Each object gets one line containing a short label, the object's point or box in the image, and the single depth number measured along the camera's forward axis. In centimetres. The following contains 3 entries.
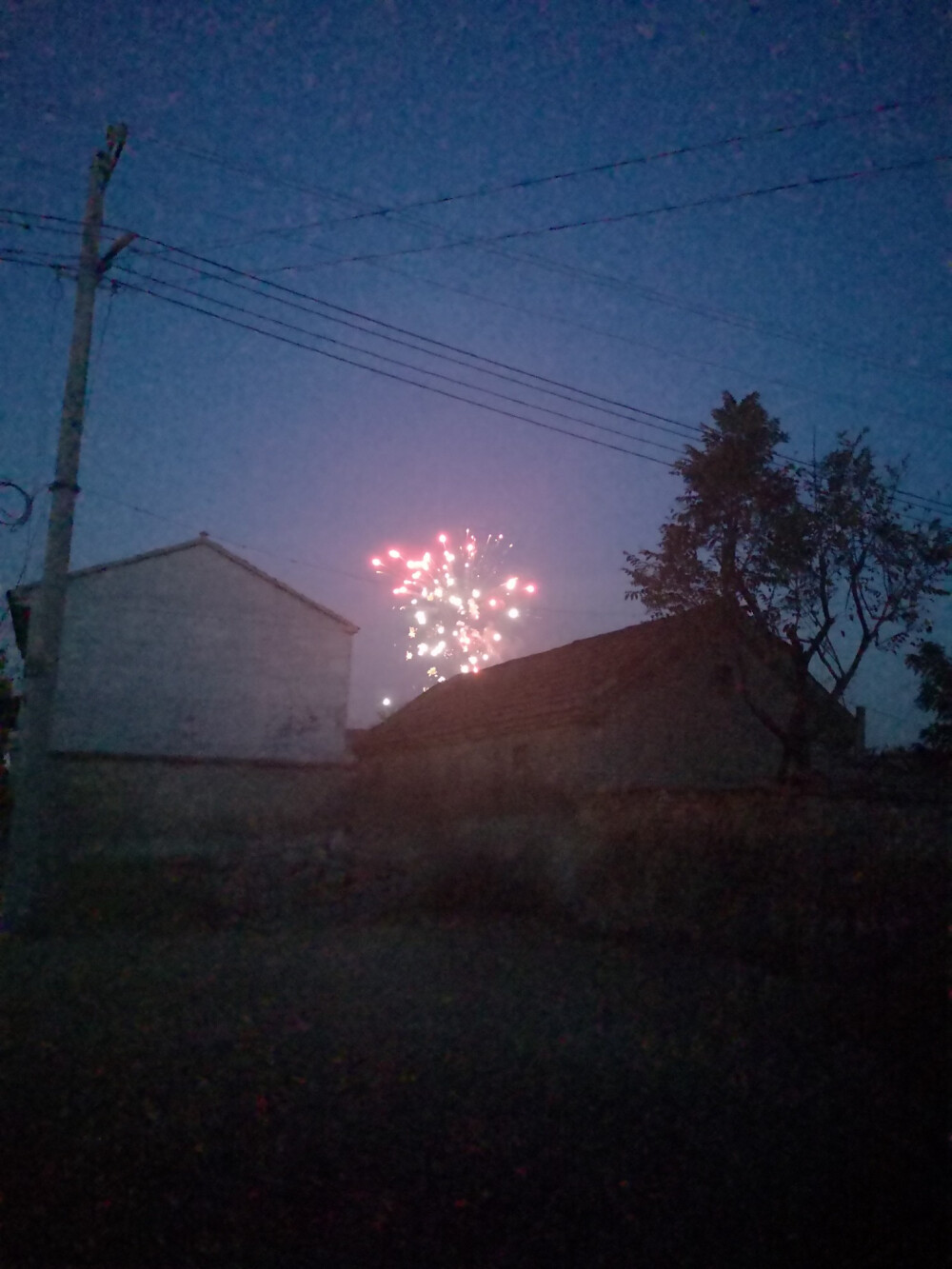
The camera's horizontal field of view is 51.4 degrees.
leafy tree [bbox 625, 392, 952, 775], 1622
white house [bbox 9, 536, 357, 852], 2327
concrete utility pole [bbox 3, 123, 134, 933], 1108
